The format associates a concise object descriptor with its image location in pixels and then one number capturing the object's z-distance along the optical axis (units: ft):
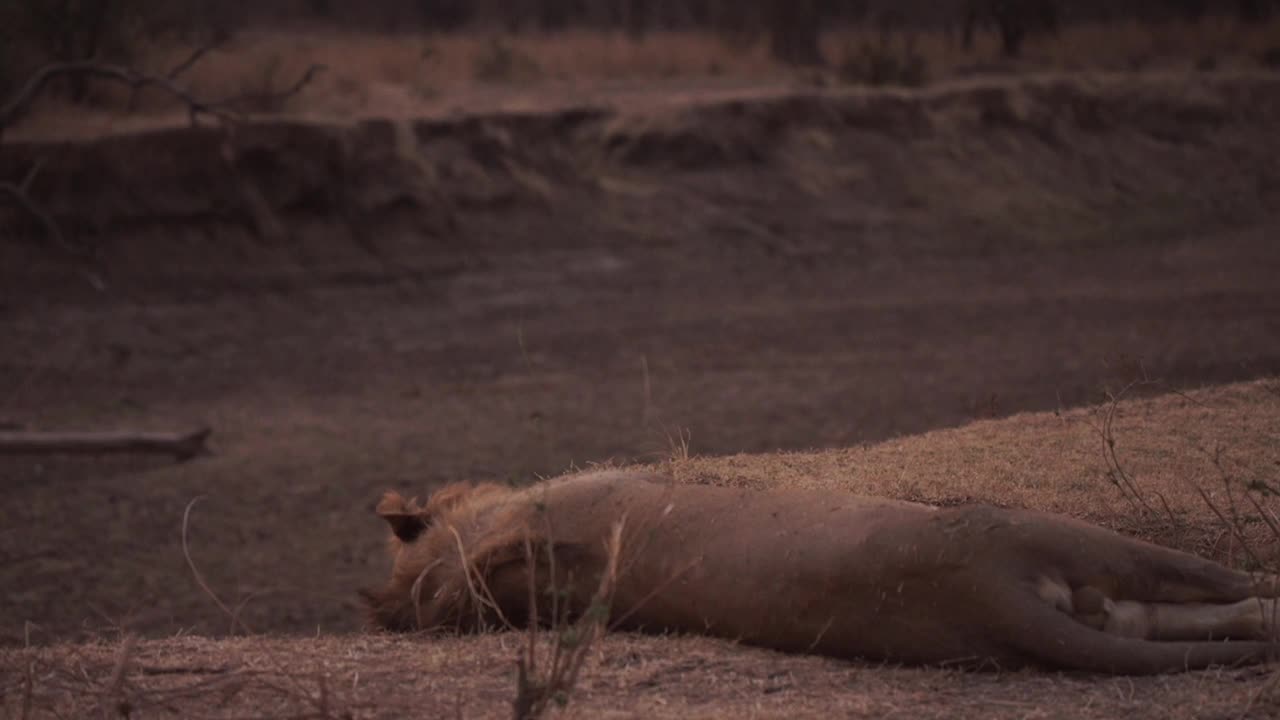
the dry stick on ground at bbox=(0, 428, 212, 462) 68.33
